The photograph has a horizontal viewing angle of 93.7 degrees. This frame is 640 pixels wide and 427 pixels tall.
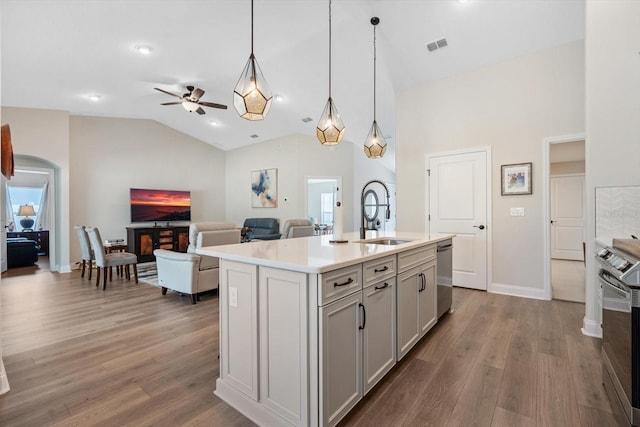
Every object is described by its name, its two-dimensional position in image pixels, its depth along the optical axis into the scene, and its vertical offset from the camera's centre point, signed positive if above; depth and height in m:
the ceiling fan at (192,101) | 5.16 +1.97
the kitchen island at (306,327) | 1.47 -0.64
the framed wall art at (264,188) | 8.41 +0.68
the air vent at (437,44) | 3.97 +2.25
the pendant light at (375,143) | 3.78 +0.88
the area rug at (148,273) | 5.13 -1.17
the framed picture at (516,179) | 4.01 +0.44
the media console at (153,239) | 6.96 -0.65
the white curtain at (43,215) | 8.73 -0.06
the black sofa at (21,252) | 6.26 -0.84
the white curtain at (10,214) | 8.14 -0.03
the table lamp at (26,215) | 8.38 -0.06
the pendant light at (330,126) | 3.06 +0.89
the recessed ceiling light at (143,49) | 4.16 +2.30
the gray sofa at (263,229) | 7.93 -0.46
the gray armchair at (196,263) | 3.73 -0.67
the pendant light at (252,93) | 2.29 +0.92
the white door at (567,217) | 6.80 -0.13
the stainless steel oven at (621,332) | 1.42 -0.64
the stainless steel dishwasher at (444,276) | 3.04 -0.68
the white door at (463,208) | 4.36 +0.06
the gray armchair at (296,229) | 5.75 -0.32
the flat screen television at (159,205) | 7.33 +0.19
